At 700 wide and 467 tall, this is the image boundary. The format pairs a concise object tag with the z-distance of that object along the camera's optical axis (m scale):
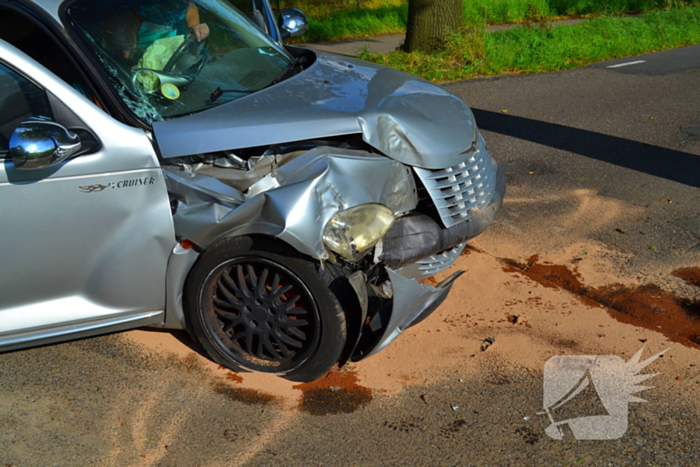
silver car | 3.28
